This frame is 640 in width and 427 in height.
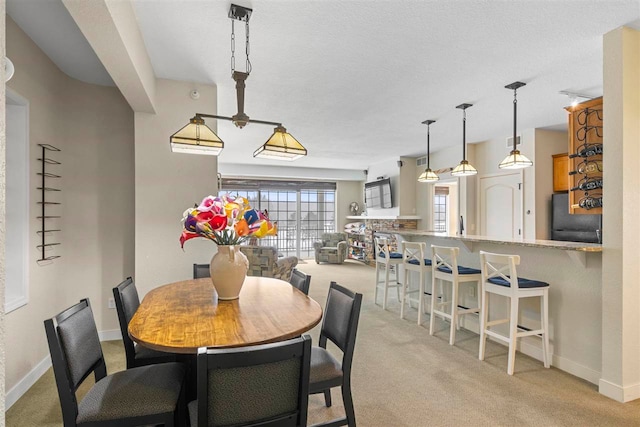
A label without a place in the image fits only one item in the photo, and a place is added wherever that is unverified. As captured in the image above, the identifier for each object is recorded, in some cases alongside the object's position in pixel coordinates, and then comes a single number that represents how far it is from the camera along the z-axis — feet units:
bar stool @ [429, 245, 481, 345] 10.96
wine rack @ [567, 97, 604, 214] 9.66
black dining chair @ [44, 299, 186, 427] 4.29
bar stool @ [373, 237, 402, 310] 14.93
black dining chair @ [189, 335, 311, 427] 3.49
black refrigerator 15.29
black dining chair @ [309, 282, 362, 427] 5.61
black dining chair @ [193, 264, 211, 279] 9.32
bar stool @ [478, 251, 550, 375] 8.95
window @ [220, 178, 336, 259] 30.89
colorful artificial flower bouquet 5.93
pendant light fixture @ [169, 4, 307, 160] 7.23
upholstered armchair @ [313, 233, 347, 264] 29.32
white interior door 18.35
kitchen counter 8.43
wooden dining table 4.36
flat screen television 26.08
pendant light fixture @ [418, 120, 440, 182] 16.99
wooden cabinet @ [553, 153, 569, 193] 17.11
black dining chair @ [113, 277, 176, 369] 6.23
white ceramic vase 6.12
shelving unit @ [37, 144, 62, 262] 9.10
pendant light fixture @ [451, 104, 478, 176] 14.49
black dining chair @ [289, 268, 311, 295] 7.36
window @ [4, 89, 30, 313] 8.04
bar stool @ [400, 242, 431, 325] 12.92
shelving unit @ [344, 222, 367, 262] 30.60
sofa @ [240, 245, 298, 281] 17.61
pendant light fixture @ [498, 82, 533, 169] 12.06
